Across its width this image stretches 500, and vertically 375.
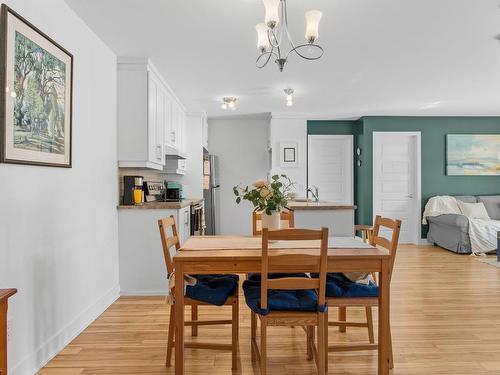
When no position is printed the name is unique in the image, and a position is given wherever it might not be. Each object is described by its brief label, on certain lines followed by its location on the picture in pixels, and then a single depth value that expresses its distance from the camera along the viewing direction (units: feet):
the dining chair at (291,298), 6.40
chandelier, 6.65
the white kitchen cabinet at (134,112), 12.43
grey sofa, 19.36
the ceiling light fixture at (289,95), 16.31
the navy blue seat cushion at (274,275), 8.88
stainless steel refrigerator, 22.17
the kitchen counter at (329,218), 12.67
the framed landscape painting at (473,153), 22.67
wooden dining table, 6.79
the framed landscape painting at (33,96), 6.42
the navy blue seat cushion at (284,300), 6.76
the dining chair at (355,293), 7.19
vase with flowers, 8.29
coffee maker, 12.69
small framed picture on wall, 22.15
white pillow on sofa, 20.76
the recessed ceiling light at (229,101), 17.88
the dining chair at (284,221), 10.02
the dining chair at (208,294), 7.33
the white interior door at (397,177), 22.76
